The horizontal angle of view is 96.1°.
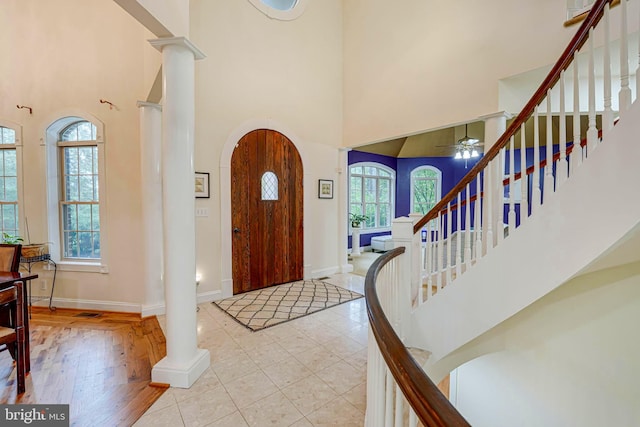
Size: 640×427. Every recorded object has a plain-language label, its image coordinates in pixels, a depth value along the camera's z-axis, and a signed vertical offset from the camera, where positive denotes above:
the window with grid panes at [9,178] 3.69 +0.43
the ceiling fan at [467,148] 5.39 +1.16
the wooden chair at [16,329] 1.89 -0.80
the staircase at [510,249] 1.16 -0.28
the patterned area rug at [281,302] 3.17 -1.18
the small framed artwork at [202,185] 3.62 +0.32
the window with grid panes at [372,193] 7.50 +0.43
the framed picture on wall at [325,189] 4.88 +0.35
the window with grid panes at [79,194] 3.64 +0.22
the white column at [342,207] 5.20 +0.03
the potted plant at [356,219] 7.19 -0.26
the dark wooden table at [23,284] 1.92 -0.48
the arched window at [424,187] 7.94 +0.58
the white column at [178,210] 2.01 +0.00
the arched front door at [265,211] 4.00 -0.02
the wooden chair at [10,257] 2.25 -0.36
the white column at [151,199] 3.26 +0.13
